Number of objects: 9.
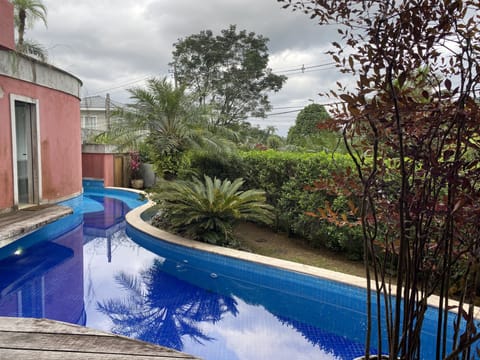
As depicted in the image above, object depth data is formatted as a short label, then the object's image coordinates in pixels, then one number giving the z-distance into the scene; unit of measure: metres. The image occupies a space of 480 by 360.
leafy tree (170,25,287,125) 20.62
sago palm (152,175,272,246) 6.15
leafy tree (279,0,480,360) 1.42
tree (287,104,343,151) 19.17
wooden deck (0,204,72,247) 5.05
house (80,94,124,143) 29.63
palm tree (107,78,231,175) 8.56
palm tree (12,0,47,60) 8.06
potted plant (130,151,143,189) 15.33
